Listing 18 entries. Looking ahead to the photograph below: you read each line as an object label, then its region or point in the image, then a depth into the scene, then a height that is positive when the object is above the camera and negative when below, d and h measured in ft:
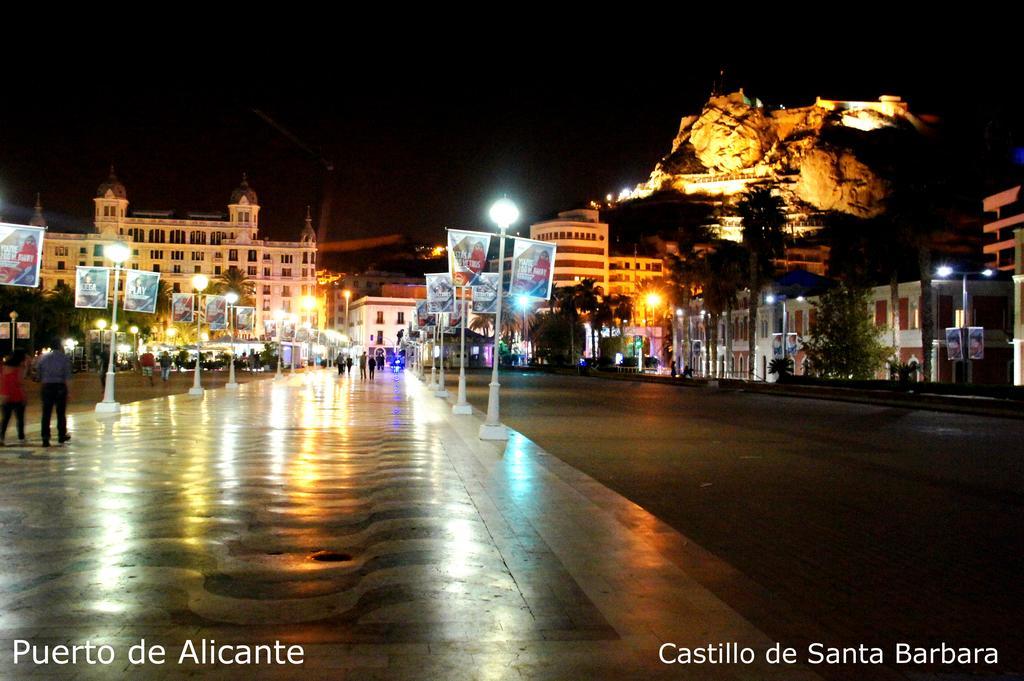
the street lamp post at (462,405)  98.73 -4.92
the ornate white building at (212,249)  489.26 +54.74
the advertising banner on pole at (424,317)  175.94 +7.25
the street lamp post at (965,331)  158.51 +4.17
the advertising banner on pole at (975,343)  156.76 +2.22
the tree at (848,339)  179.42 +3.32
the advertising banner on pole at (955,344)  159.48 +2.11
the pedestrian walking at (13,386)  56.03 -1.69
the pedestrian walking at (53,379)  57.41 -1.29
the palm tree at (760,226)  225.35 +30.25
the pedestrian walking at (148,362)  165.17 -0.83
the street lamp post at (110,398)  89.81 -3.83
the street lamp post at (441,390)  138.37 -4.80
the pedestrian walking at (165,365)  179.75 -1.45
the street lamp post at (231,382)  161.17 -4.26
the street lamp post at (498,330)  68.49 +2.17
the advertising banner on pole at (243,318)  184.34 +7.39
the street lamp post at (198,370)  128.46 -1.78
